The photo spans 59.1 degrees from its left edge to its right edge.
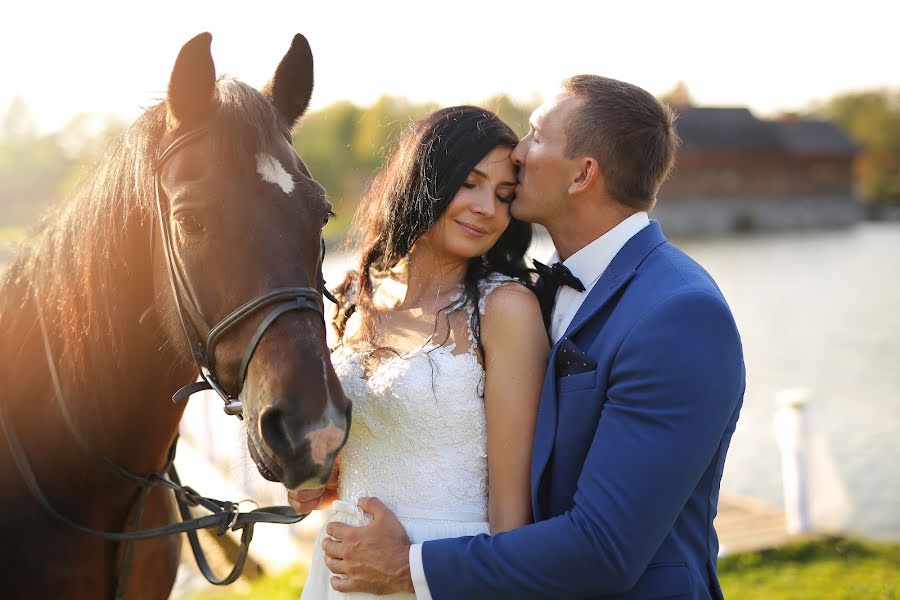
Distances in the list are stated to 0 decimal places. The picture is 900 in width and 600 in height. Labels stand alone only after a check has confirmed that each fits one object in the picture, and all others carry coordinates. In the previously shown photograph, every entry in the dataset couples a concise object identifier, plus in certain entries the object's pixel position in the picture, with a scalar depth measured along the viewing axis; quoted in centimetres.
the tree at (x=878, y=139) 7356
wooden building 5788
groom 183
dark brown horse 182
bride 213
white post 638
